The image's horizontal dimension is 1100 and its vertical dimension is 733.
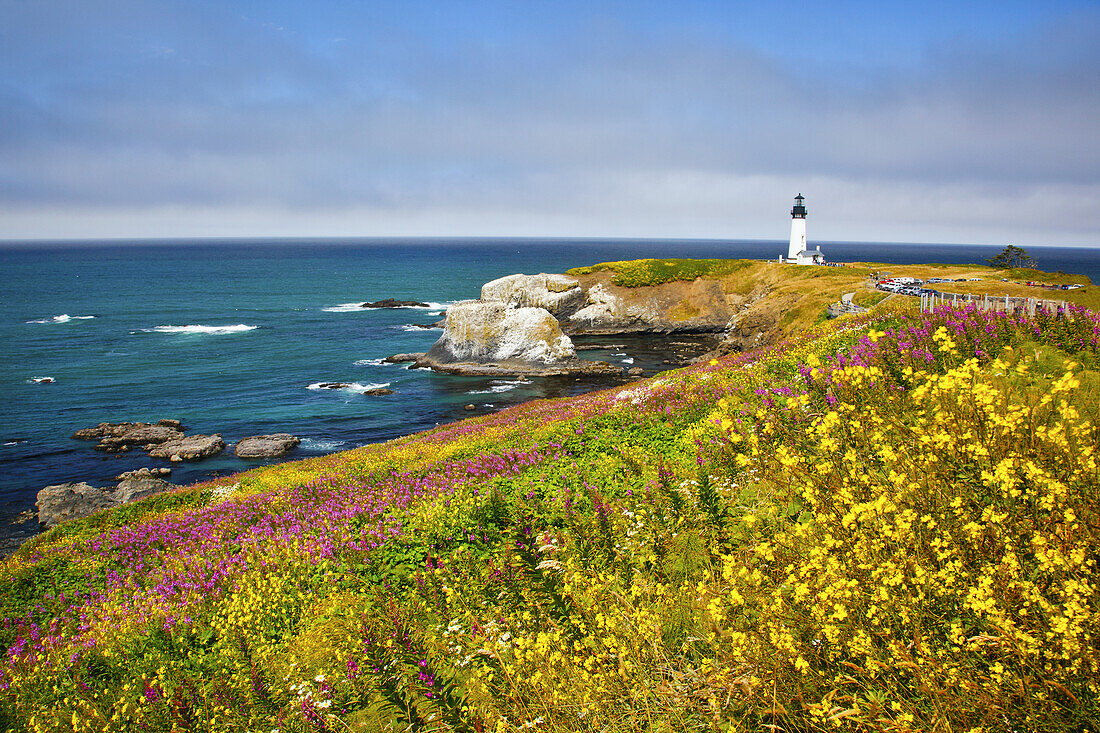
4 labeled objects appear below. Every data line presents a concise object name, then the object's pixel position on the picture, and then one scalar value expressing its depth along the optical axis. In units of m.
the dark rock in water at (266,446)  34.19
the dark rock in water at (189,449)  34.09
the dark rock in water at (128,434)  35.88
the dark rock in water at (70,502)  25.66
